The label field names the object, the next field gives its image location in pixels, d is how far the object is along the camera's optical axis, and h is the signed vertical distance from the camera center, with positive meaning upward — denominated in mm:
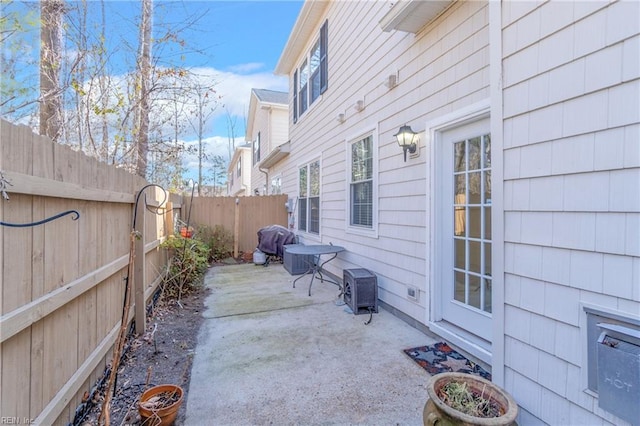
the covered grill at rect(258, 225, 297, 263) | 7859 -687
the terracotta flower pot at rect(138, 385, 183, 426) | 1990 -1255
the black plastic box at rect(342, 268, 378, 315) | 4109 -1024
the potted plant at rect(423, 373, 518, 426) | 1633 -1046
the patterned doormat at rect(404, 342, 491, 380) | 2713 -1314
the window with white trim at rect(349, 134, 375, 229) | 4820 +449
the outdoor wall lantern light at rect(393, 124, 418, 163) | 3628 +838
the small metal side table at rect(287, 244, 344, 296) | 5105 -618
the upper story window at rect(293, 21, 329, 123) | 6711 +3232
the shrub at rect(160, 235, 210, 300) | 4949 -880
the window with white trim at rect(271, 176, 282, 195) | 11047 +968
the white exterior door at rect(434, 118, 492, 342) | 2871 -141
